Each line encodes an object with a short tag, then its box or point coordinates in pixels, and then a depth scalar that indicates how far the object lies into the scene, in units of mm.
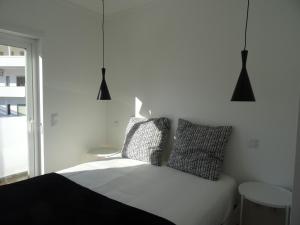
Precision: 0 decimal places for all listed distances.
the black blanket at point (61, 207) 1381
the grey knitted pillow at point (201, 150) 2154
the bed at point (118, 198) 1423
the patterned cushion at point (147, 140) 2539
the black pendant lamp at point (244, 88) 1632
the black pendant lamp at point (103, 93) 2447
